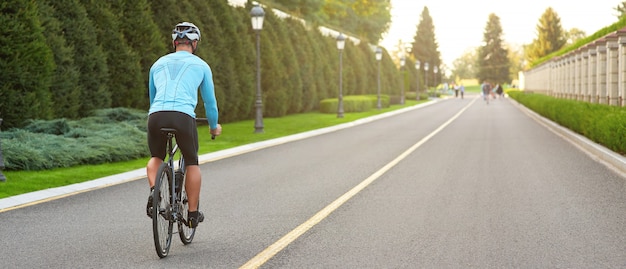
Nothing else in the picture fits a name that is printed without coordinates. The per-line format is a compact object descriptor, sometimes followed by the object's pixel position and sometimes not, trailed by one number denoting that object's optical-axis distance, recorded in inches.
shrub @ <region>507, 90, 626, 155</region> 574.6
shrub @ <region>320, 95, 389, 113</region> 1631.4
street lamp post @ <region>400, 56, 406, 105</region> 2415.1
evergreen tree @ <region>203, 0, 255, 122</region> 1149.1
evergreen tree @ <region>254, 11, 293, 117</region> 1401.3
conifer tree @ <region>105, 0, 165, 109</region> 899.4
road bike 230.7
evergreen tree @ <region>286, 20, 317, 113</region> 1649.9
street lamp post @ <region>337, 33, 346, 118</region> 1370.9
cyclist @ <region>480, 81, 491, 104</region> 2442.2
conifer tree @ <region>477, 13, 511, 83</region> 5315.0
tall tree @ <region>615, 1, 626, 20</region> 2645.2
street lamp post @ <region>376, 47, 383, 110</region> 1828.2
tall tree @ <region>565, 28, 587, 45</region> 6107.3
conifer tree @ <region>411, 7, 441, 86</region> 5113.2
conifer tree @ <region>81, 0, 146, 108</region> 839.7
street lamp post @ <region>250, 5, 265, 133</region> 935.0
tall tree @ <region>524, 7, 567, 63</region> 4347.9
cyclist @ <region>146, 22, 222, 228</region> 237.8
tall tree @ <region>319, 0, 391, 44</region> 3206.2
